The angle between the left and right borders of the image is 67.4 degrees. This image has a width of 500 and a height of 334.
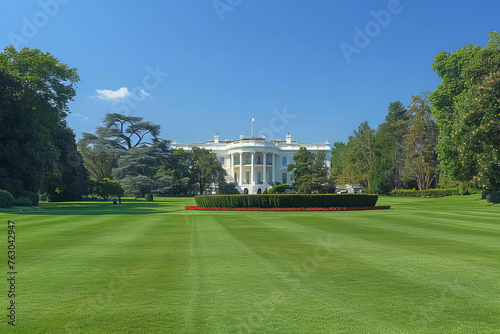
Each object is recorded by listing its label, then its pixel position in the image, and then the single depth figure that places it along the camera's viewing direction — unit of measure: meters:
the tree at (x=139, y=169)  61.19
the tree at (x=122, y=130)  66.62
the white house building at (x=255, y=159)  81.94
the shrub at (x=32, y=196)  34.28
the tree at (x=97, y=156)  65.88
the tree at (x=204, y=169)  71.62
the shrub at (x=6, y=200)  27.78
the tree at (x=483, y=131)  27.39
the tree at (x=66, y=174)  46.22
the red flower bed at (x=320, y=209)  30.79
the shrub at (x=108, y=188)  52.84
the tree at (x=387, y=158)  68.00
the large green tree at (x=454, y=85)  32.16
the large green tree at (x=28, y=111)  33.53
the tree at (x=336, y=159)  93.56
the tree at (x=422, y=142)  65.56
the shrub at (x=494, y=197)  37.75
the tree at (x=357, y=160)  80.56
